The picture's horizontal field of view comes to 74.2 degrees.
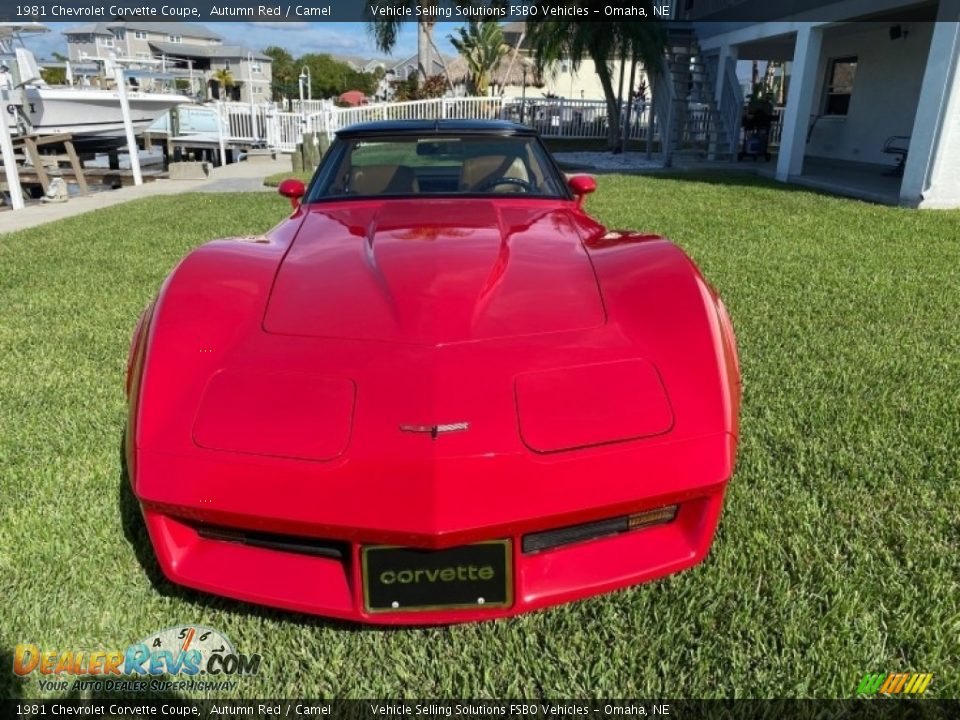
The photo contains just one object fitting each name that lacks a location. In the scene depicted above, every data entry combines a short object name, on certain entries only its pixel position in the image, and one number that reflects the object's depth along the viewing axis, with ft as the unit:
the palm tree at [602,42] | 48.37
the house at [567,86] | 158.04
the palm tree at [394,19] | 80.94
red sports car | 4.73
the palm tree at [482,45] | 125.49
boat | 38.84
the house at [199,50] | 201.16
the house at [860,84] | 26.61
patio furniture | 37.47
